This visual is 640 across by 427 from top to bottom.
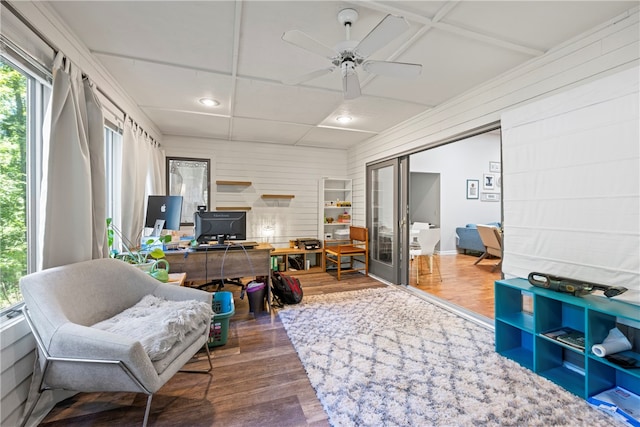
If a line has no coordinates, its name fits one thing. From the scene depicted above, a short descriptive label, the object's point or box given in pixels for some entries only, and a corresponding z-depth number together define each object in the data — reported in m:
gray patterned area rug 1.62
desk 2.98
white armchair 1.35
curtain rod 1.45
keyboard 3.04
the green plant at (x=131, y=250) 2.49
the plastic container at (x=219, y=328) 2.44
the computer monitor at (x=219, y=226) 3.11
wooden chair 4.84
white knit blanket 1.52
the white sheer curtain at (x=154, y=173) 3.82
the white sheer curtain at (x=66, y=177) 1.71
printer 5.17
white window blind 1.76
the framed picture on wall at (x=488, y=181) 7.20
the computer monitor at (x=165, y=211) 3.06
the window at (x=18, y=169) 1.59
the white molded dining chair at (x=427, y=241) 4.45
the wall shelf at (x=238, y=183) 4.89
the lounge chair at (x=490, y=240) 5.15
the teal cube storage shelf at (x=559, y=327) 1.73
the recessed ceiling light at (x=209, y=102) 3.19
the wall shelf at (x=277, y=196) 5.18
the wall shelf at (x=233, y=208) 4.93
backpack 3.40
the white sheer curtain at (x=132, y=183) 2.95
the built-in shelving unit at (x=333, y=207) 5.45
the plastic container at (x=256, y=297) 3.18
